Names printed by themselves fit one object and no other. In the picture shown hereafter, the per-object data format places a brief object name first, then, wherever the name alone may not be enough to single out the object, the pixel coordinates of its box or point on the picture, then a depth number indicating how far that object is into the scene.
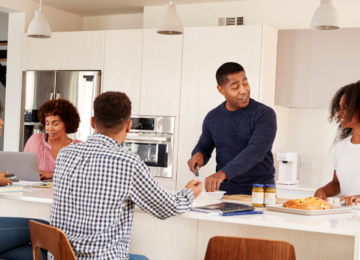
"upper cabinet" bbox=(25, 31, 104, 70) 4.66
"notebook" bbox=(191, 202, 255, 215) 1.70
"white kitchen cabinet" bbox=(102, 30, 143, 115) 4.50
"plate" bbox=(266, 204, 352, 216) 1.74
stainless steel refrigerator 4.64
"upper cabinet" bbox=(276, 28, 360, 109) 4.00
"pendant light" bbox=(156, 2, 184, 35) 3.14
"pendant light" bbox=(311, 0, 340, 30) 2.81
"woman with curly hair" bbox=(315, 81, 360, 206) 2.28
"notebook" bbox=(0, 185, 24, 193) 2.20
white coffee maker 4.07
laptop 2.58
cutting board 2.10
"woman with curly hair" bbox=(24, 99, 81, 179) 3.04
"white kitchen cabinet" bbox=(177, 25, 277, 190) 4.04
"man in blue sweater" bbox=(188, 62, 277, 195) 2.41
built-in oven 4.36
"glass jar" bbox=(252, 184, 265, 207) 1.92
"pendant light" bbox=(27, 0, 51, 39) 3.65
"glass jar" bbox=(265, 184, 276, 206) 1.92
